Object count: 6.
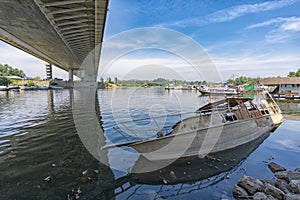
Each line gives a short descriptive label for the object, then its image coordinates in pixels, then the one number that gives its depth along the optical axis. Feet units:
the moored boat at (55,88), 236.10
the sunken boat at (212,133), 23.49
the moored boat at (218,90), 159.52
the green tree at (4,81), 244.48
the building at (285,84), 124.77
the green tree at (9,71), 348.67
